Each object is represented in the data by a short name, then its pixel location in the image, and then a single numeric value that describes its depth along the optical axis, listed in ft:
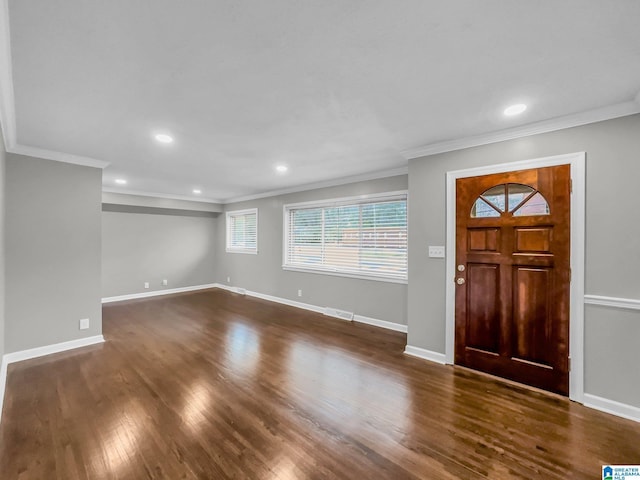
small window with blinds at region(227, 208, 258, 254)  21.56
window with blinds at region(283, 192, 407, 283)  13.61
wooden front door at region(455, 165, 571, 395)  7.71
